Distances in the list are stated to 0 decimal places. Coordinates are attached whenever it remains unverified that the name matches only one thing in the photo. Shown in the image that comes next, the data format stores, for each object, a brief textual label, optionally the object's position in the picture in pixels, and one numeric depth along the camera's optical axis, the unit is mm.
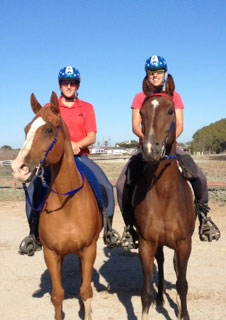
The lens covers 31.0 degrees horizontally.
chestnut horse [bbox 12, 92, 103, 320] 4641
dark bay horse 5074
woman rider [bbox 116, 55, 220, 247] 5379
